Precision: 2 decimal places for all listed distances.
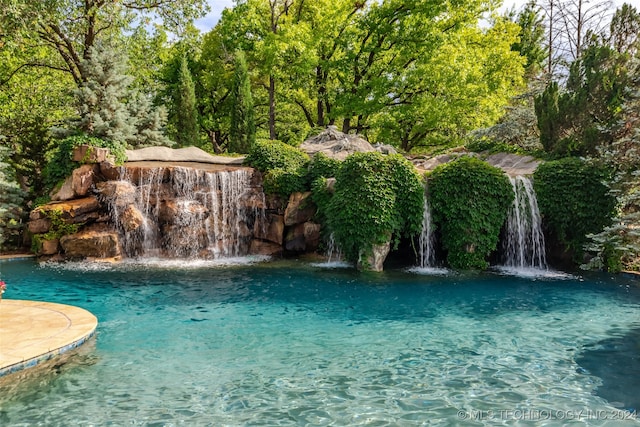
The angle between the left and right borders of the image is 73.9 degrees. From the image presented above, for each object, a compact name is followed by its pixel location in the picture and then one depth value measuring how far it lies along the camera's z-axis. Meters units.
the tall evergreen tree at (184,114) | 25.25
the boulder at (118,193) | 14.70
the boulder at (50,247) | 14.21
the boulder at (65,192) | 15.23
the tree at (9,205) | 15.58
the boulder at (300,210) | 15.38
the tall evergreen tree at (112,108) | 18.52
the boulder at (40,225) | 14.41
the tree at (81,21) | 17.69
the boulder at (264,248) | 15.52
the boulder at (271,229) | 15.61
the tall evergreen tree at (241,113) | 25.19
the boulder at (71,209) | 14.45
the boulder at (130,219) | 14.32
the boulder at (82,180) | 15.16
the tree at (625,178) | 8.84
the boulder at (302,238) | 15.16
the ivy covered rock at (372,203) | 12.74
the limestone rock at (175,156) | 17.44
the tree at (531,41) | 32.19
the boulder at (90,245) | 13.89
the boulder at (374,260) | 12.84
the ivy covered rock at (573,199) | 12.88
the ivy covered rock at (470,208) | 13.05
